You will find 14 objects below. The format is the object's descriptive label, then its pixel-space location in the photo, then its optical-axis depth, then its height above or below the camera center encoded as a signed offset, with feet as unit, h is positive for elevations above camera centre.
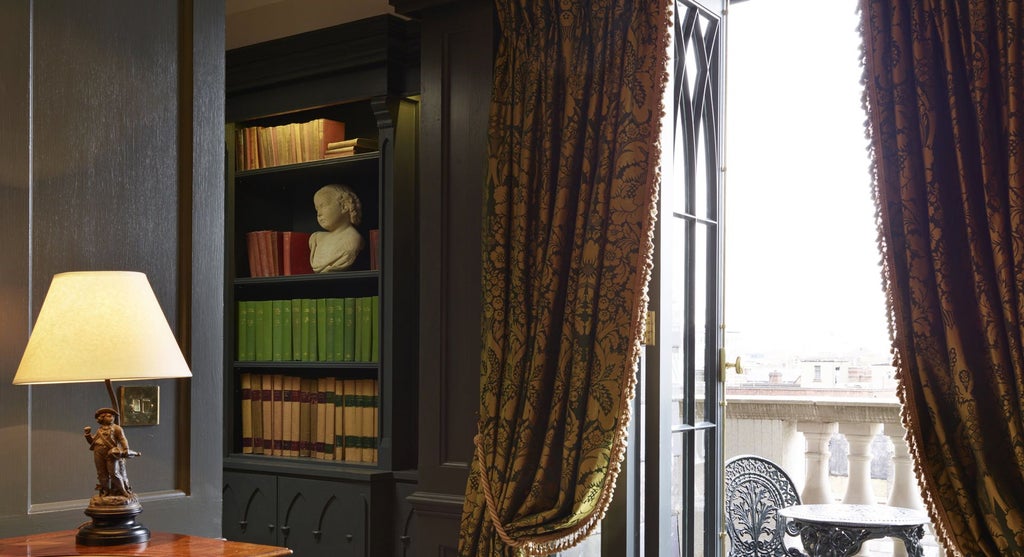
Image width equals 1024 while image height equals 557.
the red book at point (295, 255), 15.15 +0.56
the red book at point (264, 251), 15.31 +0.63
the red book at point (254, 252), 15.43 +0.61
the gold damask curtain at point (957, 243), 8.27 +0.41
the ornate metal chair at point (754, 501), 14.21 -2.91
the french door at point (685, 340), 10.23 -0.51
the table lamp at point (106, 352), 6.83 -0.40
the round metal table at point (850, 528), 12.00 -2.81
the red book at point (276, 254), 15.28 +0.58
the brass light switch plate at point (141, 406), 8.68 -0.97
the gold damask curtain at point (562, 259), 9.82 +0.33
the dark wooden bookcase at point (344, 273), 13.56 +0.35
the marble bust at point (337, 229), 14.53 +0.92
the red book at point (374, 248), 14.26 +0.62
